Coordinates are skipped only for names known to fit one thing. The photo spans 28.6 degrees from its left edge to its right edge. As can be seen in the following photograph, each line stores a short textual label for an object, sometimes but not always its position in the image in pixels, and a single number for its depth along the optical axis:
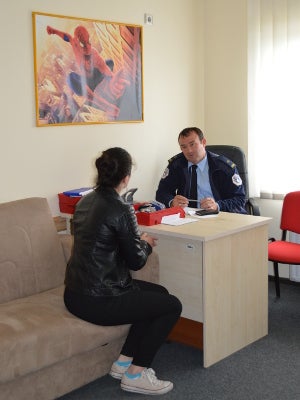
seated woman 2.90
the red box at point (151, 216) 3.55
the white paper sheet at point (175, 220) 3.58
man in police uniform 4.10
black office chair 4.48
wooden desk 3.33
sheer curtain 4.50
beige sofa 2.70
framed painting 3.85
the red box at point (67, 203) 3.90
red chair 4.28
